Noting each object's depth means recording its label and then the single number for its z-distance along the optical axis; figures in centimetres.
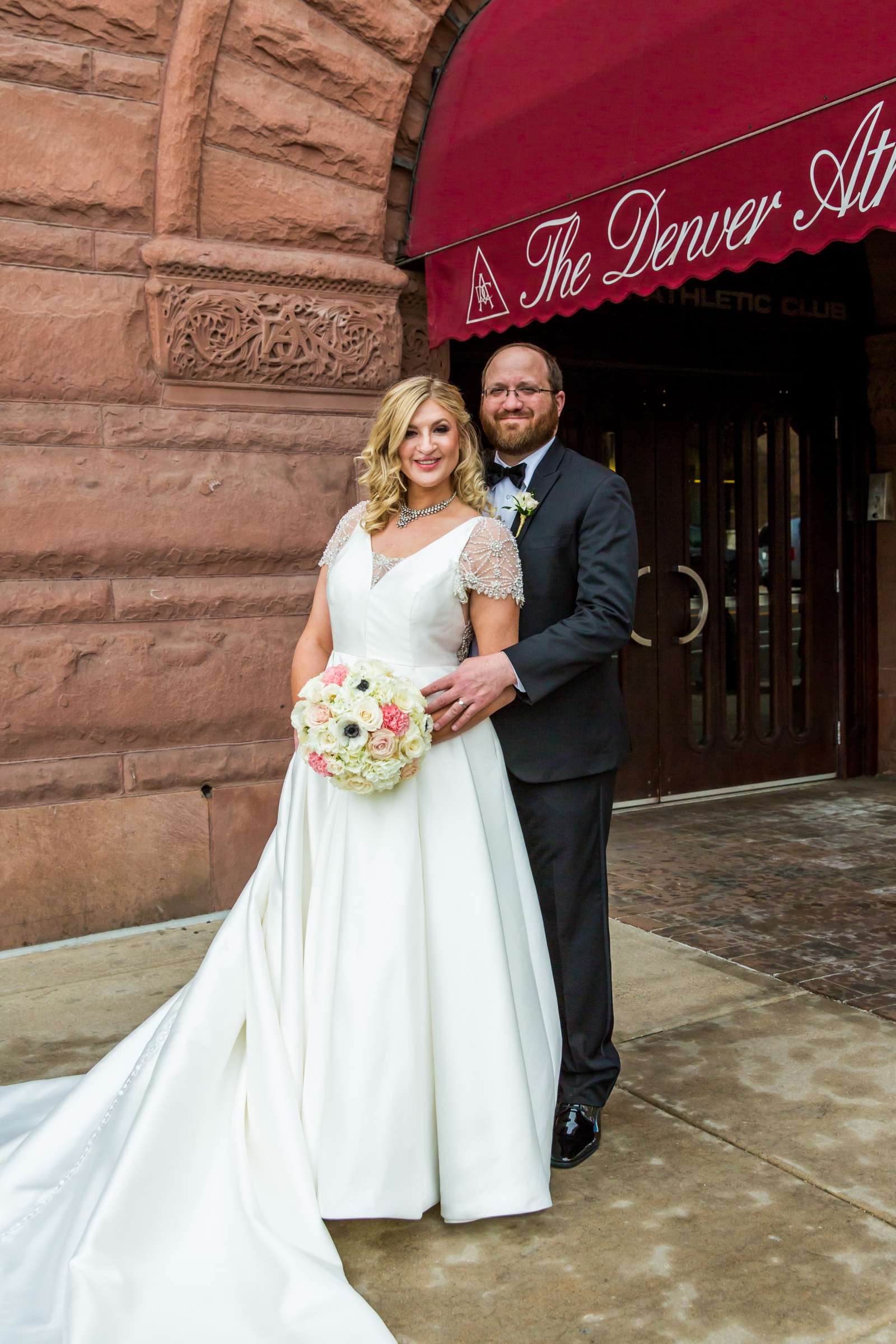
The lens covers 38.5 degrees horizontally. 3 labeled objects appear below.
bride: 276
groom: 340
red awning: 406
